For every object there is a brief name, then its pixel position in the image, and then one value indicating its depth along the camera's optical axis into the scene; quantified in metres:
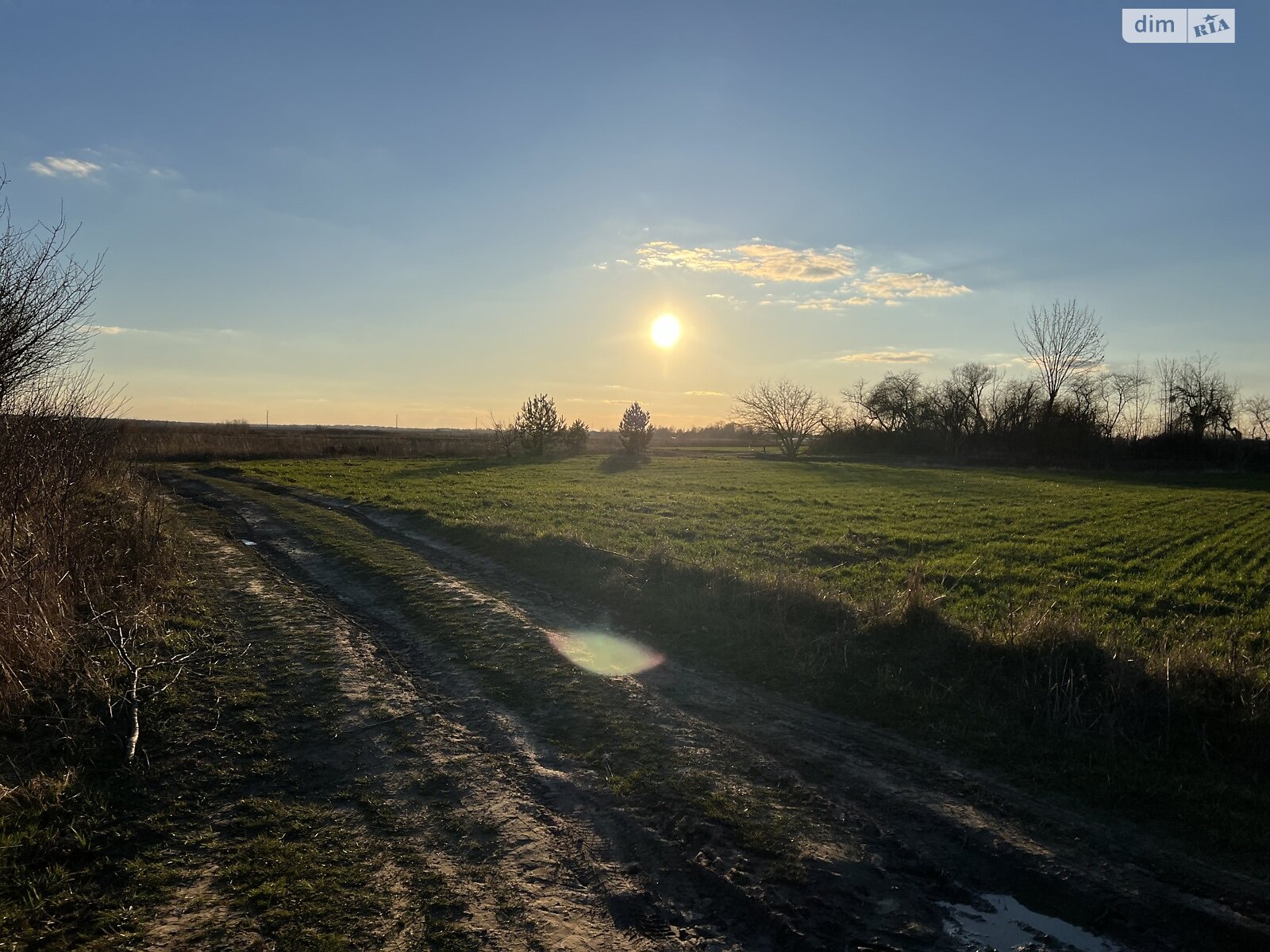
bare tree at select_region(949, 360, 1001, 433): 79.44
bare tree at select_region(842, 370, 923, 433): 85.44
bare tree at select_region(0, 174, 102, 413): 9.41
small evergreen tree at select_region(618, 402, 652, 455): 61.53
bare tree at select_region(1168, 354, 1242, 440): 72.81
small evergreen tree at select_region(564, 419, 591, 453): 61.73
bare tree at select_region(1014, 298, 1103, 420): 73.88
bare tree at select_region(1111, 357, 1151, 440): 75.60
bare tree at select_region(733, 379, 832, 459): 77.56
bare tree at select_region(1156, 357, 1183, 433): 74.75
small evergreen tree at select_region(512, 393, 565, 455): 55.75
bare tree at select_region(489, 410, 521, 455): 56.22
